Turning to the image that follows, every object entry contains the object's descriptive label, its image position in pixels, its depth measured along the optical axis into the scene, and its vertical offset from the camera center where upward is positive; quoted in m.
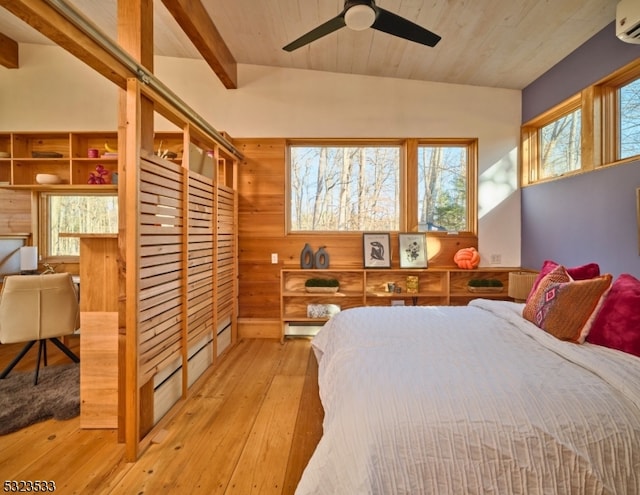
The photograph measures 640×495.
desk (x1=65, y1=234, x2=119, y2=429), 1.97 -0.54
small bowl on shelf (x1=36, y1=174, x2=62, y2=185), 3.65 +0.79
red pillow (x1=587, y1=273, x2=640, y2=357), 1.44 -0.36
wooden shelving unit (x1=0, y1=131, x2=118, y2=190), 3.72 +1.07
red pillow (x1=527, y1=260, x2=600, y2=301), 1.87 -0.16
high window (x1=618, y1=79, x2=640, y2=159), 2.30 +0.96
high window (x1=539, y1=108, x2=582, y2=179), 2.88 +0.99
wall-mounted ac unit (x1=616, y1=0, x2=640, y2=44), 1.92 +1.41
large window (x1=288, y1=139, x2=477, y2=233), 3.71 +0.72
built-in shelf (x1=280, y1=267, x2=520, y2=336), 3.47 -0.50
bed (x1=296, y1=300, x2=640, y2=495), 0.99 -0.61
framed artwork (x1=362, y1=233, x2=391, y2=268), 3.59 -0.05
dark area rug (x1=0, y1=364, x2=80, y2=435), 2.07 -1.12
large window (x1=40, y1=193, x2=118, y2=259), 3.91 +0.35
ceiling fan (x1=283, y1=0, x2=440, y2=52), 1.70 +1.30
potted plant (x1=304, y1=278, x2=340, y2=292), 3.46 -0.44
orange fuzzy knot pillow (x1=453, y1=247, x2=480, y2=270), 3.47 -0.14
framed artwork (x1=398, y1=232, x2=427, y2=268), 3.58 -0.05
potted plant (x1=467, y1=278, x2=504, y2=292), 3.43 -0.43
